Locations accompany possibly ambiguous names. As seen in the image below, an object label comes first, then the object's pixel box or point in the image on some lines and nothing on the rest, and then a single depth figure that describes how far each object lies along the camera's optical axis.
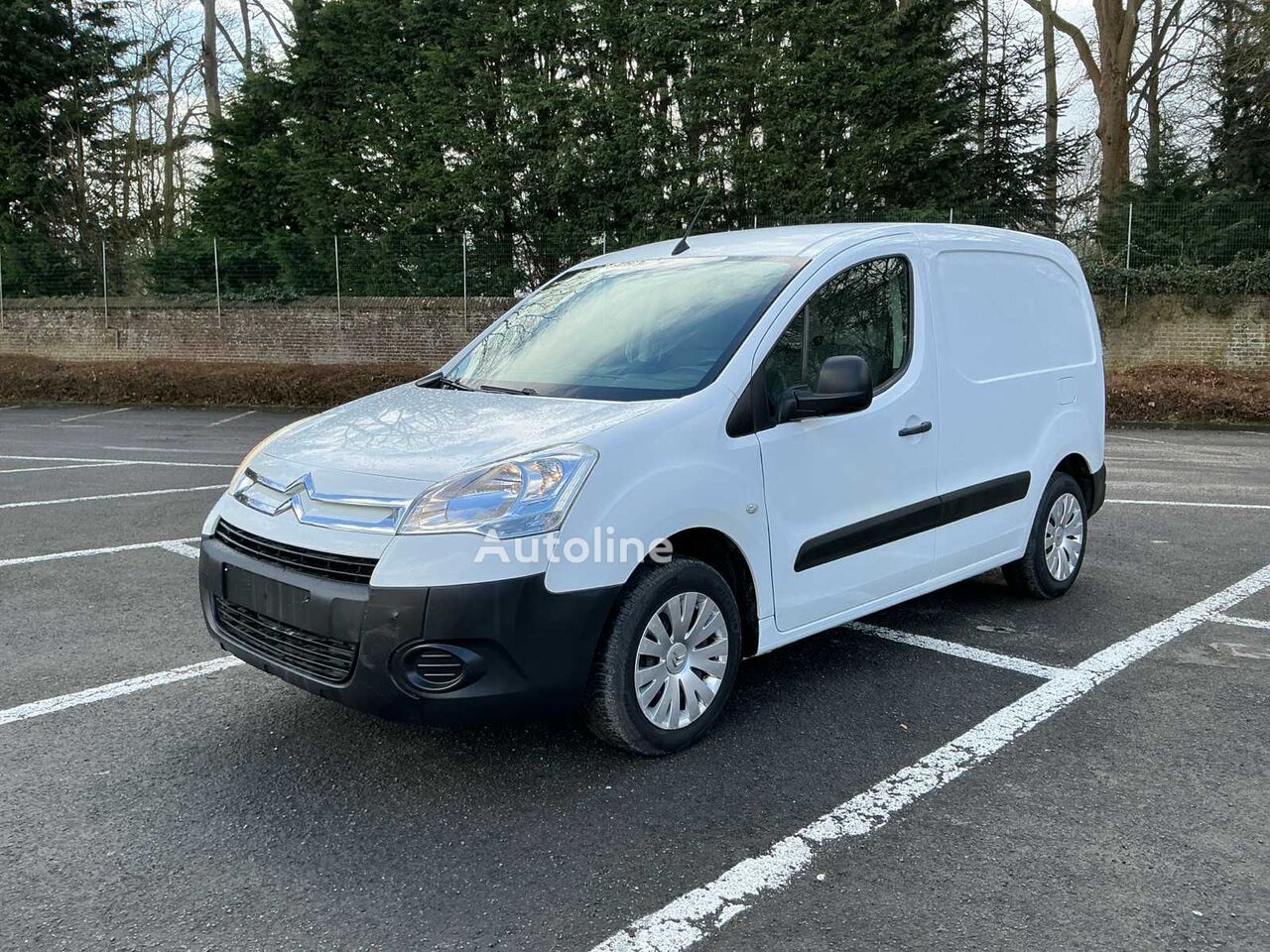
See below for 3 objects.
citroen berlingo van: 3.30
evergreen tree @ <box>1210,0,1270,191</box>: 20.56
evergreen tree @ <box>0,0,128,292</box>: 28.36
